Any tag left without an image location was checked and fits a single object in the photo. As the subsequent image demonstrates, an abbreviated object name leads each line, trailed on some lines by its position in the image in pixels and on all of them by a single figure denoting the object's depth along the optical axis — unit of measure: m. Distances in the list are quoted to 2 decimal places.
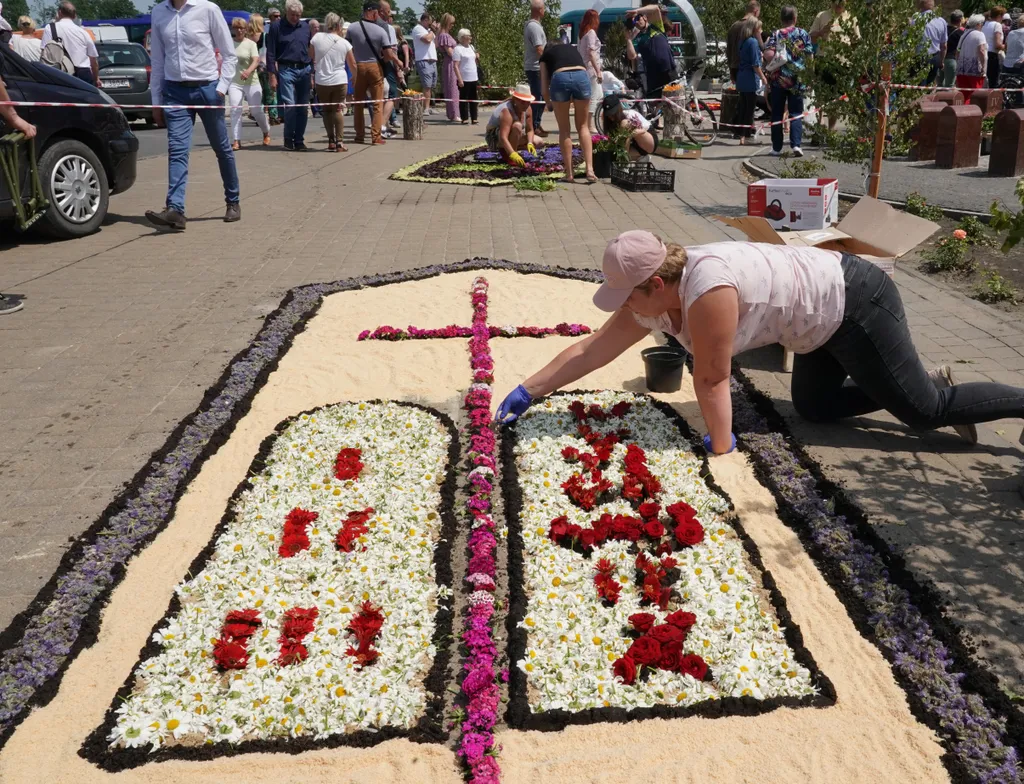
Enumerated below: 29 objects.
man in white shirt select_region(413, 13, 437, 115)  18.38
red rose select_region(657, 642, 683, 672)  2.93
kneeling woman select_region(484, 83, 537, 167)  13.13
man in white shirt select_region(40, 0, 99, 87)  14.62
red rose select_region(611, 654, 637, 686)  2.87
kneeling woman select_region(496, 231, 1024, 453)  3.83
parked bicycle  15.90
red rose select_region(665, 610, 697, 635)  3.09
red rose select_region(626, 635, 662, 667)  2.92
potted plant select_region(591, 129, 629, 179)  12.40
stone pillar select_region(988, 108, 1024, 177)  11.97
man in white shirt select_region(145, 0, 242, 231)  8.75
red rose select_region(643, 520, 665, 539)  3.71
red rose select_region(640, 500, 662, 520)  3.78
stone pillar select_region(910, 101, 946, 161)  13.95
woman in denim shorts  11.27
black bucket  5.01
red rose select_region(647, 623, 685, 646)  2.98
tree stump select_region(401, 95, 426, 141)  17.23
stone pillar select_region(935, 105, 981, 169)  12.89
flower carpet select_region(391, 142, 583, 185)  12.51
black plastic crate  11.63
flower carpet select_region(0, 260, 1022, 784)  2.64
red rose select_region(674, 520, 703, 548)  3.55
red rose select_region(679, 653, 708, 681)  2.89
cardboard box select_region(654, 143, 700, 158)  14.88
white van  24.38
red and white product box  6.22
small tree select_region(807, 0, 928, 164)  8.79
